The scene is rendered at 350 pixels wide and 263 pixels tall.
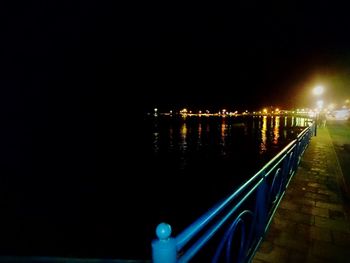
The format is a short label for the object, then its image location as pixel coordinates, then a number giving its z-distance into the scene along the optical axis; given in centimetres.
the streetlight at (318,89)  1712
